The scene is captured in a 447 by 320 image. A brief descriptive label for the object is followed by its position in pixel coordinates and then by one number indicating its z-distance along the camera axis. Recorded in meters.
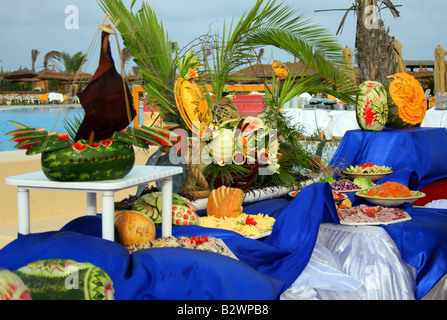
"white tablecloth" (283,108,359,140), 10.09
